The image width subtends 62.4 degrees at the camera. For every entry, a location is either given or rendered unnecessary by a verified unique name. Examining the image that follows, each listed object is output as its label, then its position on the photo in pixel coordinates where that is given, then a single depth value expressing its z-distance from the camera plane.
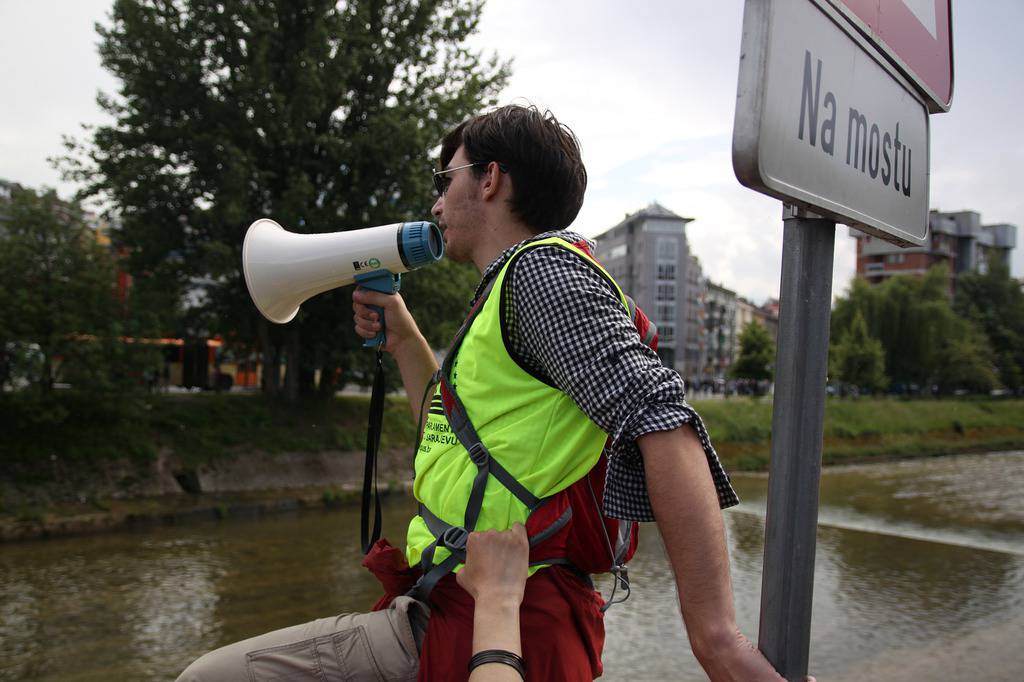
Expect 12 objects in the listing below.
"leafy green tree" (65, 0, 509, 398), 18.91
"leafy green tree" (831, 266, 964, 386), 60.09
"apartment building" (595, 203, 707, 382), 99.81
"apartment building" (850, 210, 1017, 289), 91.44
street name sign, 1.42
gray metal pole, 1.58
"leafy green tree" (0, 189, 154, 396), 16.42
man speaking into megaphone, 1.42
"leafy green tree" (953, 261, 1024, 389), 71.38
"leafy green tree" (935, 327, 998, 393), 61.09
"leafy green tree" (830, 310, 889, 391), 52.44
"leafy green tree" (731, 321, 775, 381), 53.03
